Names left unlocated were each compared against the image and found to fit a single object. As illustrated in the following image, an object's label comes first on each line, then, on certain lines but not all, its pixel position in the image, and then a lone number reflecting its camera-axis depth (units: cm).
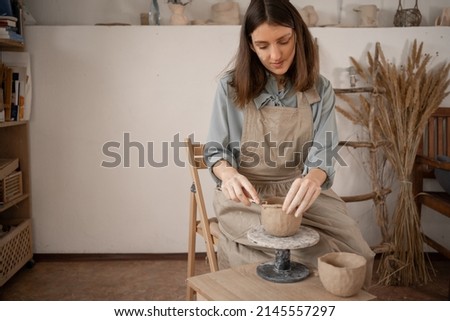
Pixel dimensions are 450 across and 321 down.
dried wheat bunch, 227
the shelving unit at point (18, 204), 234
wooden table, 99
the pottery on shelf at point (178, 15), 247
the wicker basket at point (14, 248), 217
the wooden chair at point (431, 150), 239
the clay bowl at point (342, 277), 94
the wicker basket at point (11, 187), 226
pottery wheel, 103
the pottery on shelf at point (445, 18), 250
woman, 126
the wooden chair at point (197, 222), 160
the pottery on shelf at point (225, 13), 249
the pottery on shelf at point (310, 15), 250
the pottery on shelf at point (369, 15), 249
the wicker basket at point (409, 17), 249
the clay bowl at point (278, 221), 105
